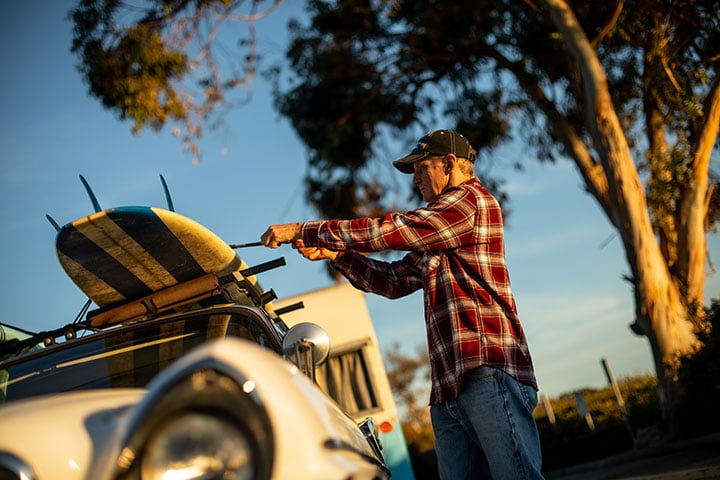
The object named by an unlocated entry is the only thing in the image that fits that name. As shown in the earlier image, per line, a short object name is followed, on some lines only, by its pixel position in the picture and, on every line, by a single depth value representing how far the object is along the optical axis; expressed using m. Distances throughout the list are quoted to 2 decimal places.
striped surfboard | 3.27
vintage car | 1.65
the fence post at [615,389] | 12.78
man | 2.87
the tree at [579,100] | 12.03
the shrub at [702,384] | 10.08
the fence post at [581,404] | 12.90
